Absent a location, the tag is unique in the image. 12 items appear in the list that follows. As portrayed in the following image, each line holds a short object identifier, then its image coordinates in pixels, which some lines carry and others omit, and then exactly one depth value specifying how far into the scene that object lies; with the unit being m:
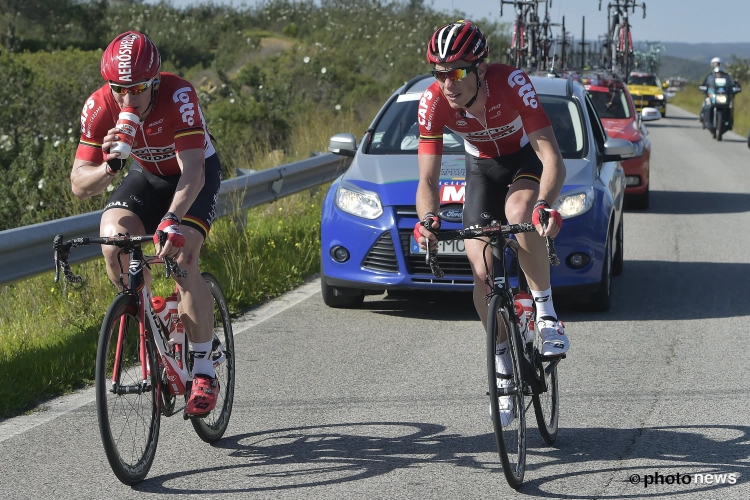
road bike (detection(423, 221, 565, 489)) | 8.49
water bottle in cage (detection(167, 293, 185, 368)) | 9.54
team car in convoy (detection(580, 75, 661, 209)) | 27.17
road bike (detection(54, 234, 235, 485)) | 8.54
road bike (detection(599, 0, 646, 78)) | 67.58
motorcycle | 54.58
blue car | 15.29
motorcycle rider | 54.37
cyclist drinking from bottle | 8.92
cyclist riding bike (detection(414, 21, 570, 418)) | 9.38
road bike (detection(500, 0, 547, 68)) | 57.00
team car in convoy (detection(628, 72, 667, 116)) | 77.19
